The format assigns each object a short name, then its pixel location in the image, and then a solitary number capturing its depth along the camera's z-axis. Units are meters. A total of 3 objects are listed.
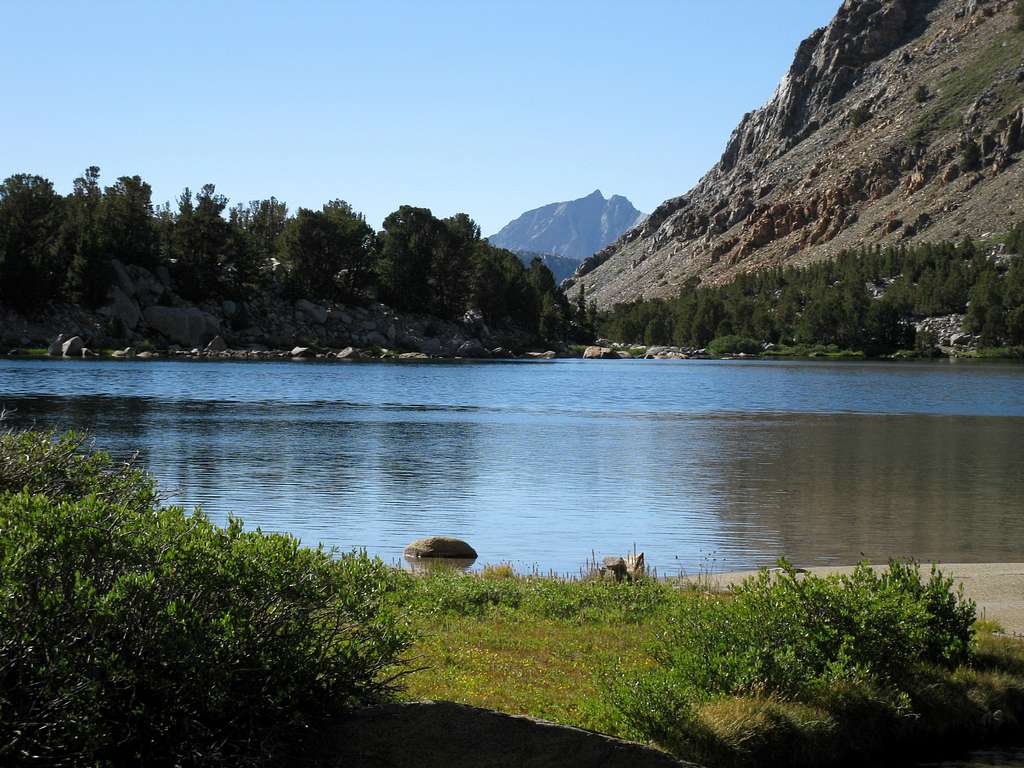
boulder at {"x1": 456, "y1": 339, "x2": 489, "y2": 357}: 153.50
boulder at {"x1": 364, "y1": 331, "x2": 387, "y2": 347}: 144.12
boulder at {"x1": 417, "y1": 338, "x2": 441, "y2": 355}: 148.00
